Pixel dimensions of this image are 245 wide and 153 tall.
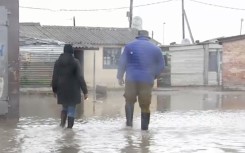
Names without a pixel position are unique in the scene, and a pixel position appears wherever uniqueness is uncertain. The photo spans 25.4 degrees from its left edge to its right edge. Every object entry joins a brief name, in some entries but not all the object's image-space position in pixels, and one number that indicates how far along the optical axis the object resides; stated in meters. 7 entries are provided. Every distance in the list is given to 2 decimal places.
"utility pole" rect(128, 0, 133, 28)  44.15
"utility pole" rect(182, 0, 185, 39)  50.69
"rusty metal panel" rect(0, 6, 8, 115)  10.86
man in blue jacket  9.39
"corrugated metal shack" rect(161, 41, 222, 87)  36.38
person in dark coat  9.59
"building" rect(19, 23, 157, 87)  27.55
